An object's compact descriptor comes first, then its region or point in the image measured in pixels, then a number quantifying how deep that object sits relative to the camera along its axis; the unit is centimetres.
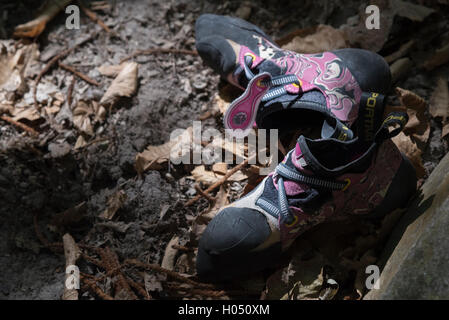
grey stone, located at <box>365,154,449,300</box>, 83
